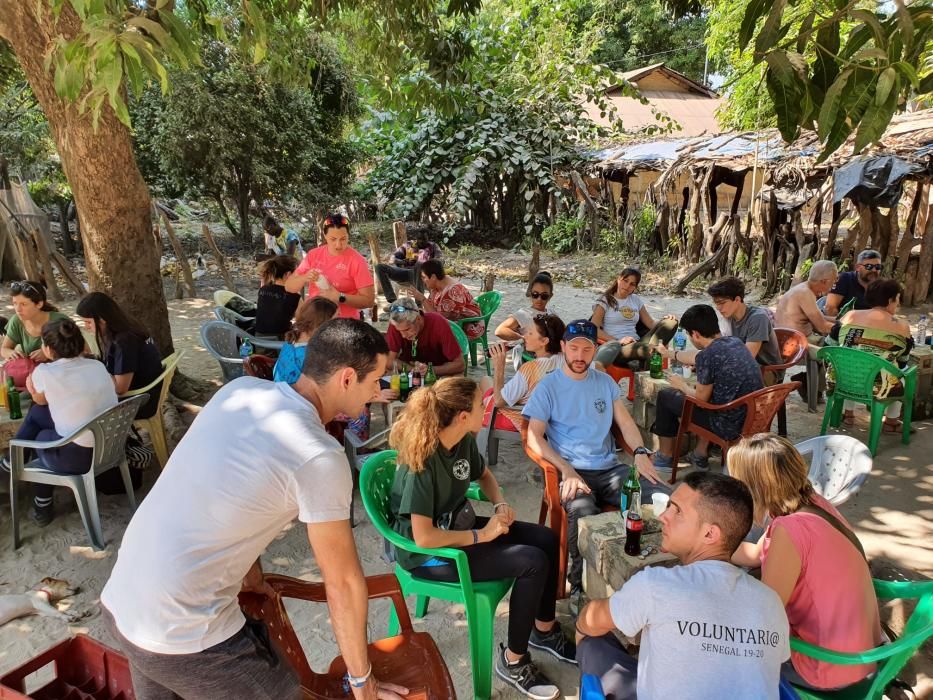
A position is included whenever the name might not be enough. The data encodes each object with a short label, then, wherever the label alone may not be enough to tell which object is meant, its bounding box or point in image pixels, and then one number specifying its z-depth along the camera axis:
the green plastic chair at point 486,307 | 7.15
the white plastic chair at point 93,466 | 3.70
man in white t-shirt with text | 1.72
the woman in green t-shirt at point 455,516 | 2.58
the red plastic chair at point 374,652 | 2.02
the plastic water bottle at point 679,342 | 5.26
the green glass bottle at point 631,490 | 2.74
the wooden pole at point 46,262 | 10.49
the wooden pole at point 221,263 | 11.14
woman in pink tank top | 2.05
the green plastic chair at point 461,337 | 5.93
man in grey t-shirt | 4.85
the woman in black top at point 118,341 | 4.19
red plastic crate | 1.97
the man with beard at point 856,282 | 6.22
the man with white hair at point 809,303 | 5.80
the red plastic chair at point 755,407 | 4.11
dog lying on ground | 3.25
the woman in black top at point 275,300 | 5.59
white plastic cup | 2.71
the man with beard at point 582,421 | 3.42
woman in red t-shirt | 5.50
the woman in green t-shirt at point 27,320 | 4.49
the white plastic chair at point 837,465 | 3.07
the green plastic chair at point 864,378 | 4.83
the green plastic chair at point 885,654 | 1.98
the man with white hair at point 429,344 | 4.79
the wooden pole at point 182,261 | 11.01
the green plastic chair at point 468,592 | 2.57
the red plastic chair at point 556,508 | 3.27
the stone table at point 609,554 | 2.48
